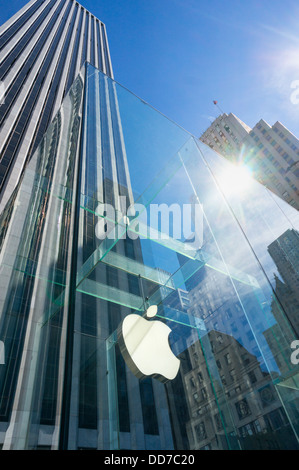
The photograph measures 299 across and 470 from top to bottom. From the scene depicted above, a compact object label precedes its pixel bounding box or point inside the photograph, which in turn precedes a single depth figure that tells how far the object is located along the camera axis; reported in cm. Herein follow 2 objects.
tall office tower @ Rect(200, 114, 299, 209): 4303
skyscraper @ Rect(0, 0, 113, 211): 2762
